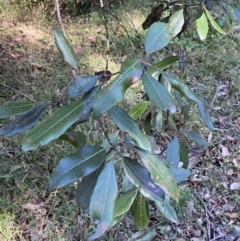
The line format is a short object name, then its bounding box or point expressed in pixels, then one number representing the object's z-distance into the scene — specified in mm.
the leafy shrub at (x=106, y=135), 615
